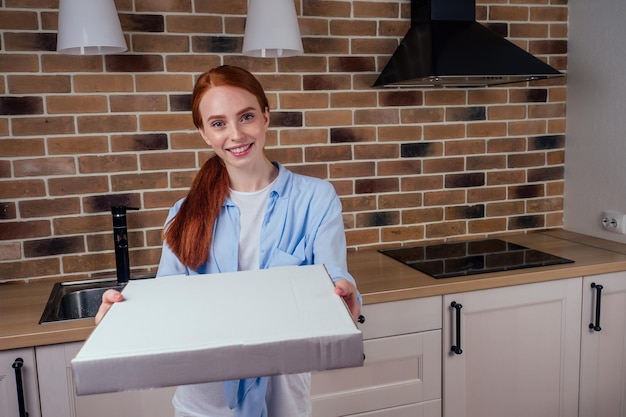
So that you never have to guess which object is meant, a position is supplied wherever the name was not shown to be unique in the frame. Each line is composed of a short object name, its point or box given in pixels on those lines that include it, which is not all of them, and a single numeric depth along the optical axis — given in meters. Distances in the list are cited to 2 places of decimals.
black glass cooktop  2.06
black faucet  2.01
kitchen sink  1.92
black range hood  2.01
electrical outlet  2.34
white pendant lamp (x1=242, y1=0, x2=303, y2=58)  1.97
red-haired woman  1.31
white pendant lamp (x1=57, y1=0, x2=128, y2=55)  1.79
